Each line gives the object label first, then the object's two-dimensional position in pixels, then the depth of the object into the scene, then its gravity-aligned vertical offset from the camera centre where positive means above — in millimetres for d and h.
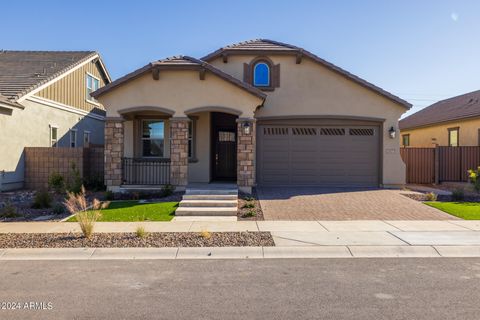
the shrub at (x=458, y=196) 13766 -1384
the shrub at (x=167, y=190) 13441 -1170
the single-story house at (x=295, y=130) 15945 +1217
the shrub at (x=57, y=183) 14945 -1010
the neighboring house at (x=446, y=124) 21531 +2192
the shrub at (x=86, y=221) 8078 -1409
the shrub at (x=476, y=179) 14838 -848
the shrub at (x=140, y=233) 8188 -1637
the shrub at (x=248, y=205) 11688 -1478
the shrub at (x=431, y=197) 13453 -1389
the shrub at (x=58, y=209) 11156 -1536
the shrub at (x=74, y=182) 13609 -931
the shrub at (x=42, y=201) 12008 -1385
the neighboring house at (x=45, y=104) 15844 +2678
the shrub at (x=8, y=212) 10641 -1559
